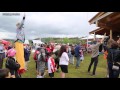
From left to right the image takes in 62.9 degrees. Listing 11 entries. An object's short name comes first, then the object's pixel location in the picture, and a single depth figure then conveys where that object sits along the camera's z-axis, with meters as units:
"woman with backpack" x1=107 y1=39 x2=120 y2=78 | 2.25
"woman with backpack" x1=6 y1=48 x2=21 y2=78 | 2.18
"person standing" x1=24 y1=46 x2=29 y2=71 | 4.11
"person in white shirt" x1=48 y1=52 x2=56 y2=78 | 2.94
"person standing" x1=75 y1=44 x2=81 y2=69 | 4.48
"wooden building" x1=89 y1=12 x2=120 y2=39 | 3.84
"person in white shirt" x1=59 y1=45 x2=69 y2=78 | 2.96
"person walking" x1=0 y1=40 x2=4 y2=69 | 3.06
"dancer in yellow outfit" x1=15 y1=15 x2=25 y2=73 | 2.58
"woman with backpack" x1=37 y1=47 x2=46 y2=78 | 3.15
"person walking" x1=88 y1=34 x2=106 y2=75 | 3.38
